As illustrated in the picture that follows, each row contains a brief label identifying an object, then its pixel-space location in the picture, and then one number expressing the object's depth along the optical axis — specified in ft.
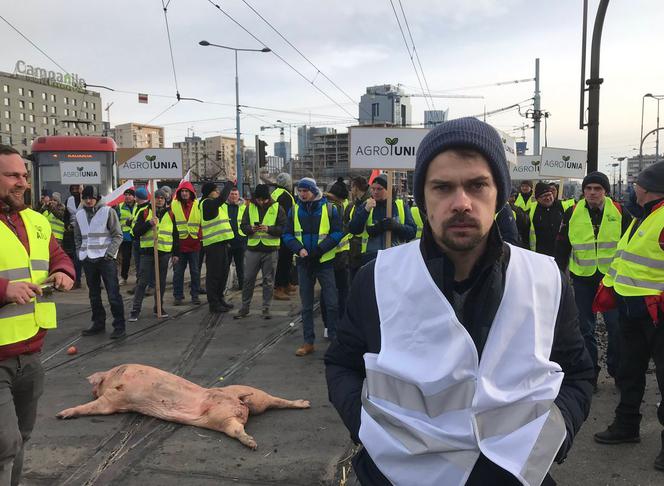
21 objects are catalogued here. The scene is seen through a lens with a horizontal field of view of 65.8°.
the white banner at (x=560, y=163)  31.94
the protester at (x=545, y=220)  26.00
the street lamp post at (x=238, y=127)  89.71
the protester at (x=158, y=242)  28.66
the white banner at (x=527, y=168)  38.30
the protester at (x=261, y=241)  26.30
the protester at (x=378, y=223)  20.80
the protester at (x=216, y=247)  28.12
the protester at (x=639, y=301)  12.22
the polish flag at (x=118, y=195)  31.80
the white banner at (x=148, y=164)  28.96
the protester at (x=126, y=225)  36.09
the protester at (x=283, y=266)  32.65
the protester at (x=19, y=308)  8.74
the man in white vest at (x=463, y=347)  4.45
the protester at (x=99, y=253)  23.32
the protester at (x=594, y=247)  16.97
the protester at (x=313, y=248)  21.15
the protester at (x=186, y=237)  30.48
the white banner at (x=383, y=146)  21.84
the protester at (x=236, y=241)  33.27
